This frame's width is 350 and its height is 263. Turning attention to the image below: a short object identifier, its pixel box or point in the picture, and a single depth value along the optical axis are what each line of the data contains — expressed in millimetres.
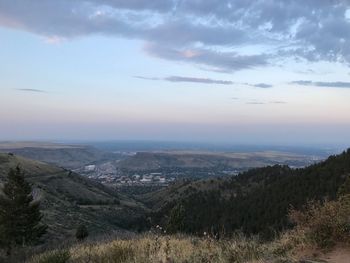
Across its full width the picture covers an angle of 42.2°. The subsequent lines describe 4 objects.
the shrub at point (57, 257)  8805
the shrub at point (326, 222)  7727
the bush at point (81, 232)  29948
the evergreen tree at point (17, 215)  35562
